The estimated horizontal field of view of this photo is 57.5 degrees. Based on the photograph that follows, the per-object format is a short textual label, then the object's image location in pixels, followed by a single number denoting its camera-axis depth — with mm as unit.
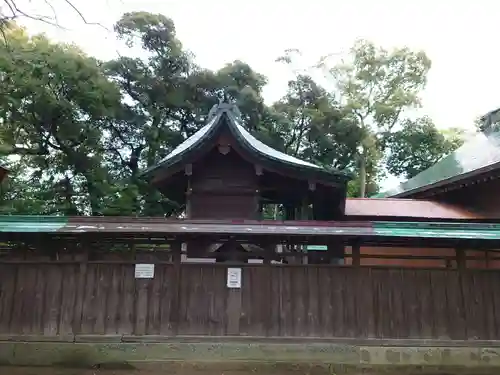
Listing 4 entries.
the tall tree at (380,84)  36781
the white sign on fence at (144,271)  9422
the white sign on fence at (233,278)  9453
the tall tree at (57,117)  20875
